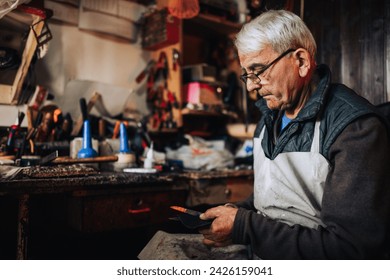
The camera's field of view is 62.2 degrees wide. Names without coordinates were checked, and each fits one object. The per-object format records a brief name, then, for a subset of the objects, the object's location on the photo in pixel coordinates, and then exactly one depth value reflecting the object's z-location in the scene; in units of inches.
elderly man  33.4
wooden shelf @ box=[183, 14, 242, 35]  107.6
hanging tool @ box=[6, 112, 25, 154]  69.5
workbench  53.8
